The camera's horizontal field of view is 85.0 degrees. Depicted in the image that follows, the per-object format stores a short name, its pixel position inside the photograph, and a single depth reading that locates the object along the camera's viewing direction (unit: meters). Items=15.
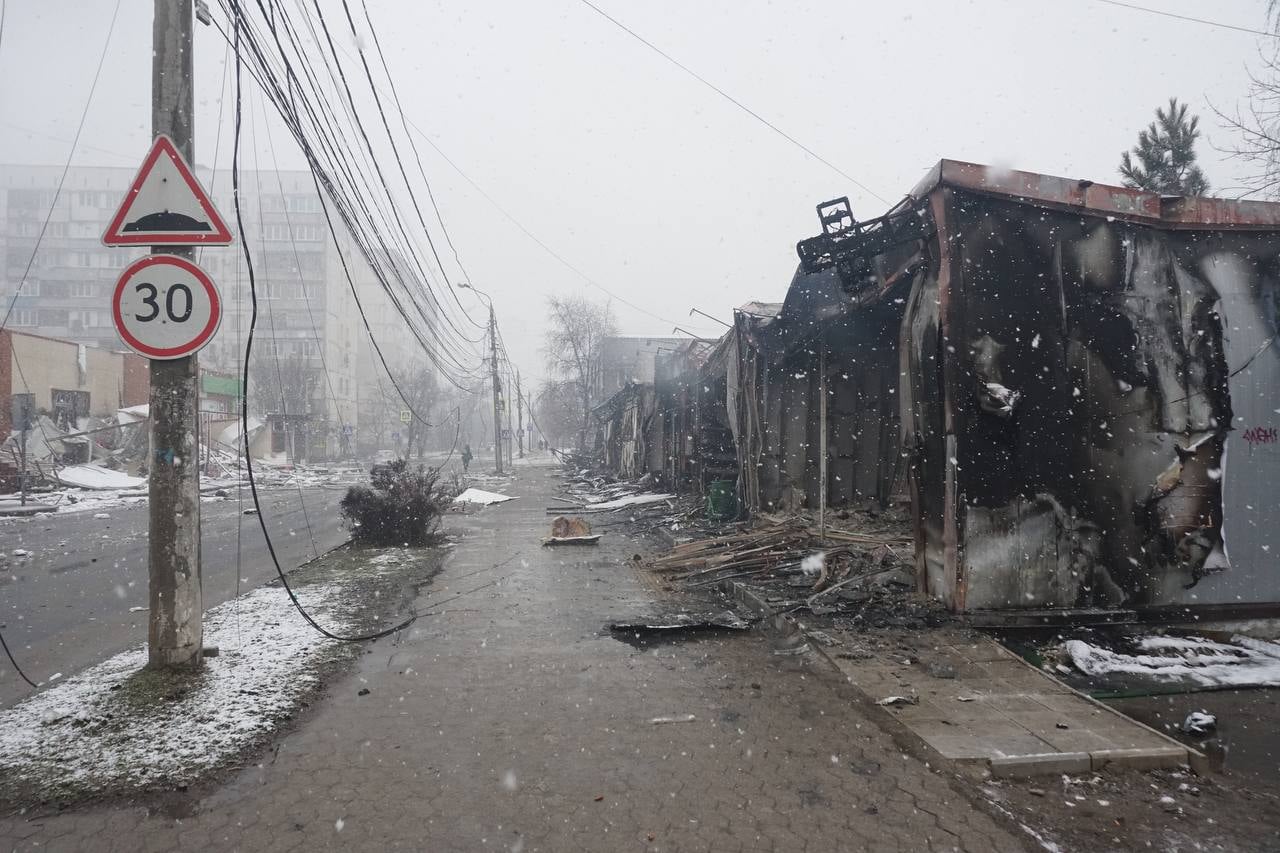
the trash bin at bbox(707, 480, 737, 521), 13.56
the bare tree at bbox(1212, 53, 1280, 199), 11.22
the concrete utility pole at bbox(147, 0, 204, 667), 4.73
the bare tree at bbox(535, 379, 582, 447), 64.62
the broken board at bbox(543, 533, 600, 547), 12.07
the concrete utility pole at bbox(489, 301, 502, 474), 31.39
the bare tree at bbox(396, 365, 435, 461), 60.28
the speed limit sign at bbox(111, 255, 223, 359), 4.65
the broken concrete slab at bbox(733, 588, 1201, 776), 3.73
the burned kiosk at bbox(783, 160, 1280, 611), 6.12
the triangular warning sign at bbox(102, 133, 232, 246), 4.75
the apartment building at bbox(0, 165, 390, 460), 70.81
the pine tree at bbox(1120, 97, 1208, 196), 25.00
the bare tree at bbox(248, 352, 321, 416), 51.00
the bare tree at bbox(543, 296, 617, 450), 55.78
